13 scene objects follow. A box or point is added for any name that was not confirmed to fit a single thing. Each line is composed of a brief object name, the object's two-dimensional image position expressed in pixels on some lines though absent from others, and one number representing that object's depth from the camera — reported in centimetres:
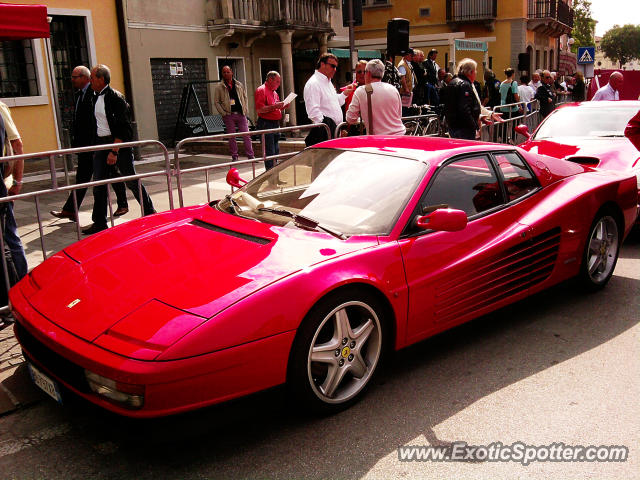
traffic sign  2392
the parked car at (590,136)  695
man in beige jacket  1271
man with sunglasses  826
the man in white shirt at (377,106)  714
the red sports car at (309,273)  277
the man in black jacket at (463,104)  841
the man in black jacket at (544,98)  1592
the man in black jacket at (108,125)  740
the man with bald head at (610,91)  1159
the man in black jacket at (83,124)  772
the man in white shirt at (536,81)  1751
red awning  742
